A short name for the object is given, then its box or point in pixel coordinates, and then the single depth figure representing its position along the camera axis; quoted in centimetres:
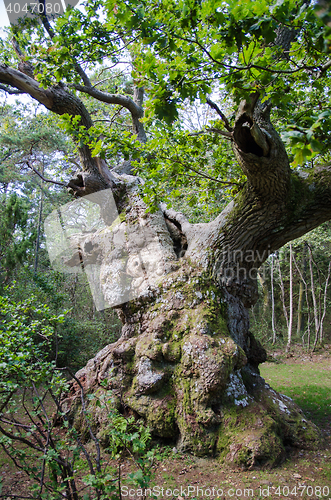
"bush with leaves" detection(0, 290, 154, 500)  179
